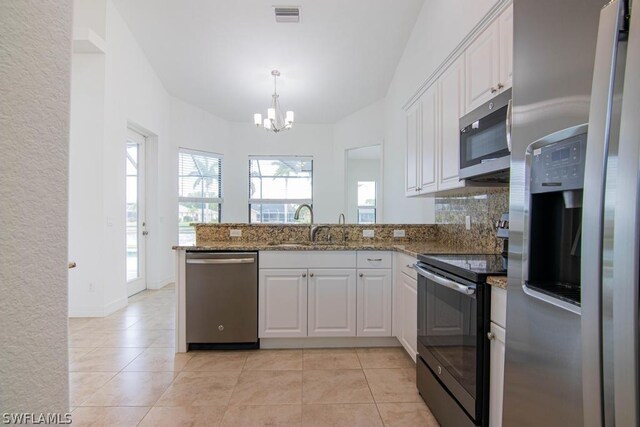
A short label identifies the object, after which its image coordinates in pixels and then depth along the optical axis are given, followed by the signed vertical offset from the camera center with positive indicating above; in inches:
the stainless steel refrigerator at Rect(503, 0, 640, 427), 22.4 -0.2
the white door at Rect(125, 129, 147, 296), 182.9 -4.0
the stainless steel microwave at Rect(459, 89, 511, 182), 62.5 +15.4
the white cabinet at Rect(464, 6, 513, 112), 63.8 +32.6
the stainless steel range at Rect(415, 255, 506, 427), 55.2 -24.2
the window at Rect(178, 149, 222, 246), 227.9 +14.3
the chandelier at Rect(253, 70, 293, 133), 186.4 +54.3
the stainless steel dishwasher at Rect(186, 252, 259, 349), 106.7 -29.0
